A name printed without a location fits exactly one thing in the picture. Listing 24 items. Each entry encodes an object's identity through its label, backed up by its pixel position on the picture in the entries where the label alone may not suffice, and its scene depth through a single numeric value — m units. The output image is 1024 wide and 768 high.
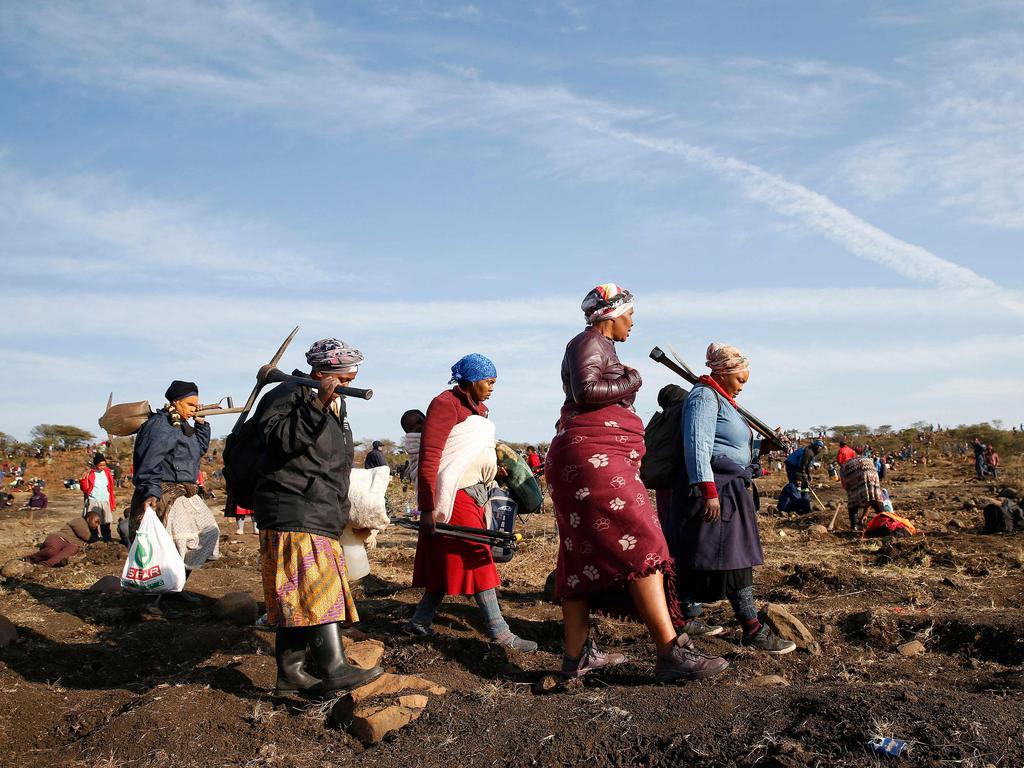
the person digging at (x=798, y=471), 10.86
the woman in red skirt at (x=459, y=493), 5.14
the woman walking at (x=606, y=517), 4.09
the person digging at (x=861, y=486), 11.69
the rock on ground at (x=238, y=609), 6.57
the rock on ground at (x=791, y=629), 4.98
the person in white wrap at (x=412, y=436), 5.96
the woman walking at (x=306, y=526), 4.09
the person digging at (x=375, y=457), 10.98
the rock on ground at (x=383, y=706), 3.72
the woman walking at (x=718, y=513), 4.95
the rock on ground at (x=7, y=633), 5.81
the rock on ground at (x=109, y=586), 7.75
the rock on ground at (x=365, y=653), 4.57
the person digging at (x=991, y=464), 23.19
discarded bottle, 2.84
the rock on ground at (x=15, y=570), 8.57
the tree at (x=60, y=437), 40.40
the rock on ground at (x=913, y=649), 4.96
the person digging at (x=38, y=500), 18.88
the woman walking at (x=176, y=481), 6.74
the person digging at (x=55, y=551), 9.59
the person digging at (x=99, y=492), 12.50
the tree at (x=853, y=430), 55.34
